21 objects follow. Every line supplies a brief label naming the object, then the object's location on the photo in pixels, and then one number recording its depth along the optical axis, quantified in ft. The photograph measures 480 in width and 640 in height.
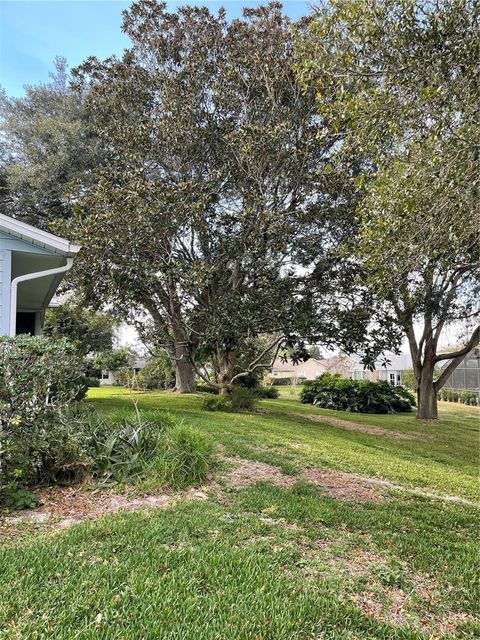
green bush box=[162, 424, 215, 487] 16.72
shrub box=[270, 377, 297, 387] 154.90
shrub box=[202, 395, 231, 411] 43.40
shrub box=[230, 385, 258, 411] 46.11
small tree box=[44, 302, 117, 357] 59.41
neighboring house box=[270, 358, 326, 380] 192.24
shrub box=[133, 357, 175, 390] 86.17
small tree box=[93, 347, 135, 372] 92.99
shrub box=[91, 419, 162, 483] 17.07
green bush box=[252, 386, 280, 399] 79.89
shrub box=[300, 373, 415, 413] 66.49
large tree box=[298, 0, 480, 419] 13.53
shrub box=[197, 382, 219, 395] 81.84
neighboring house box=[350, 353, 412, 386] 134.35
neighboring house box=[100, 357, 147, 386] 129.08
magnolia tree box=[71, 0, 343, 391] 35.70
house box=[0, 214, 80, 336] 20.48
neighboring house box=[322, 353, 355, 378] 147.23
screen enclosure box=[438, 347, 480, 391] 92.25
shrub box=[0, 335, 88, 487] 14.12
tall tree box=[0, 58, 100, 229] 45.91
